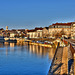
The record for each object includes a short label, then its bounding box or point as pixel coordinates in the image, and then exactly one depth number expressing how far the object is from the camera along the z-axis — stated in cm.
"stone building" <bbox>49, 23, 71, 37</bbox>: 11029
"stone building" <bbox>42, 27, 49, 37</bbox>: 12094
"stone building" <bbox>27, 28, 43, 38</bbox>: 13621
